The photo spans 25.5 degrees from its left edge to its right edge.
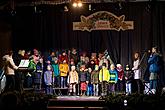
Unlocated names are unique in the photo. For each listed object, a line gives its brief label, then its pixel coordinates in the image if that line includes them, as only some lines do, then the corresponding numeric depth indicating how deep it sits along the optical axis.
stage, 9.91
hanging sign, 14.88
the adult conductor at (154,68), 13.20
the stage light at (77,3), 14.05
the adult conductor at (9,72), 11.73
